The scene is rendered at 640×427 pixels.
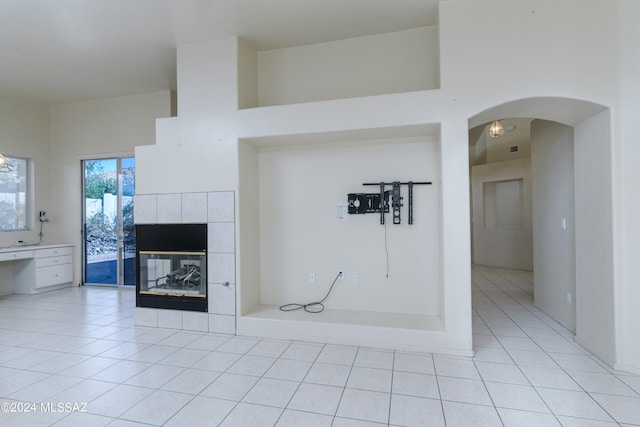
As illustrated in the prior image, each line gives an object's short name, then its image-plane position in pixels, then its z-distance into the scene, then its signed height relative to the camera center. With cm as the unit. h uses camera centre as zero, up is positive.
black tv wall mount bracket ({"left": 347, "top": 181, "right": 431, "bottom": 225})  354 +16
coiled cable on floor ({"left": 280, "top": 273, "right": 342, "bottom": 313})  374 -109
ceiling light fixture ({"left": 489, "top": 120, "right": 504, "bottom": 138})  586 +157
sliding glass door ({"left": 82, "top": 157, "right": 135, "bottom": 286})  575 -5
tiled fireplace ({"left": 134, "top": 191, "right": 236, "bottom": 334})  355 -46
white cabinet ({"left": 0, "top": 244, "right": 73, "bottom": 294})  530 -84
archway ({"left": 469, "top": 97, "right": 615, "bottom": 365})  264 +4
